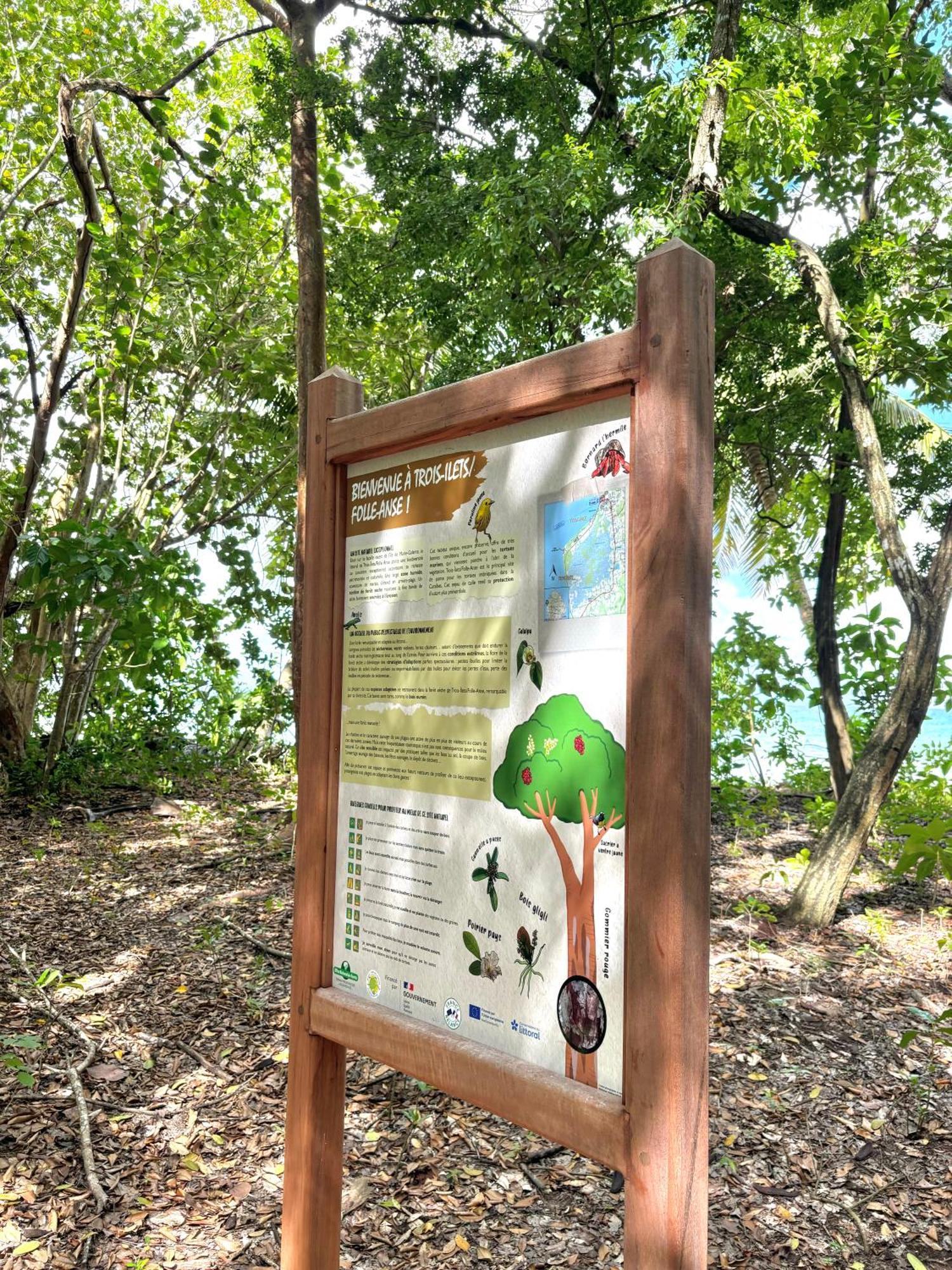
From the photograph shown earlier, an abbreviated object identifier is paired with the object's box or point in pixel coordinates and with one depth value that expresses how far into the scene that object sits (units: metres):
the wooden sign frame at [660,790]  1.44
